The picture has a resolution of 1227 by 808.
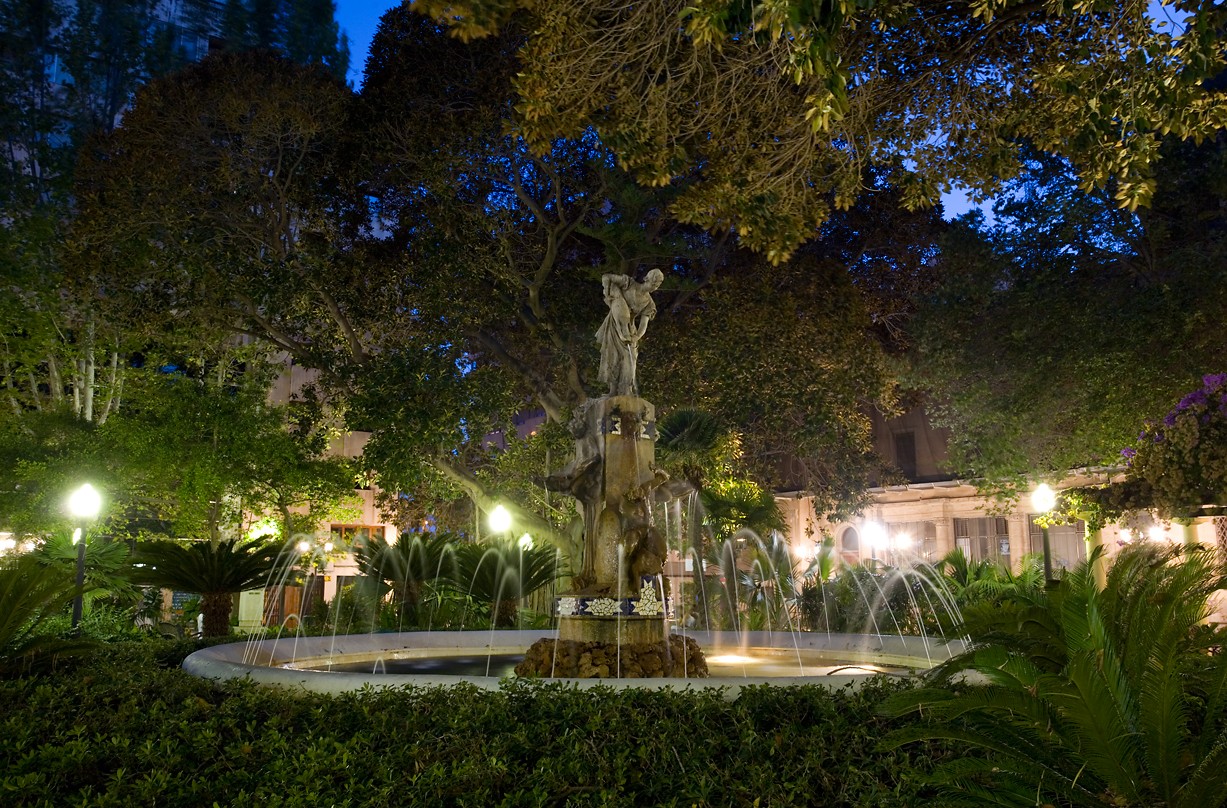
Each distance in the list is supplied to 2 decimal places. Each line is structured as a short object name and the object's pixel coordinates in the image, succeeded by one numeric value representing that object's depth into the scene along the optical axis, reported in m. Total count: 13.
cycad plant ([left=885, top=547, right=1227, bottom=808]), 4.10
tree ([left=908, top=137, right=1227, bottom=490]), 16.80
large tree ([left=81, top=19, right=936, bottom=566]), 18.58
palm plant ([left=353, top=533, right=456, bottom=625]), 17.88
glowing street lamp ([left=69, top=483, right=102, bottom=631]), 11.85
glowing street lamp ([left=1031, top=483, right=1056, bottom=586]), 13.04
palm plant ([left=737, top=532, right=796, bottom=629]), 18.80
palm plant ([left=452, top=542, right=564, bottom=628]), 16.91
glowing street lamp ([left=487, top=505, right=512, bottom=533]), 19.45
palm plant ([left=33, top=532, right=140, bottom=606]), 15.09
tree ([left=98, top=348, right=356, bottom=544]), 23.25
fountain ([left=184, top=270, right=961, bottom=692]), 9.40
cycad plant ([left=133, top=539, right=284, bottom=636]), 13.62
